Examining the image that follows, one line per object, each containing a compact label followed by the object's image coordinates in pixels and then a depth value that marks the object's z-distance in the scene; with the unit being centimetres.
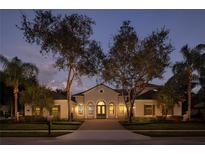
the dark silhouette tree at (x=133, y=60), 1118
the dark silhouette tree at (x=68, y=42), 1037
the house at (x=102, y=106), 1391
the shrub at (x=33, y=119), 1248
